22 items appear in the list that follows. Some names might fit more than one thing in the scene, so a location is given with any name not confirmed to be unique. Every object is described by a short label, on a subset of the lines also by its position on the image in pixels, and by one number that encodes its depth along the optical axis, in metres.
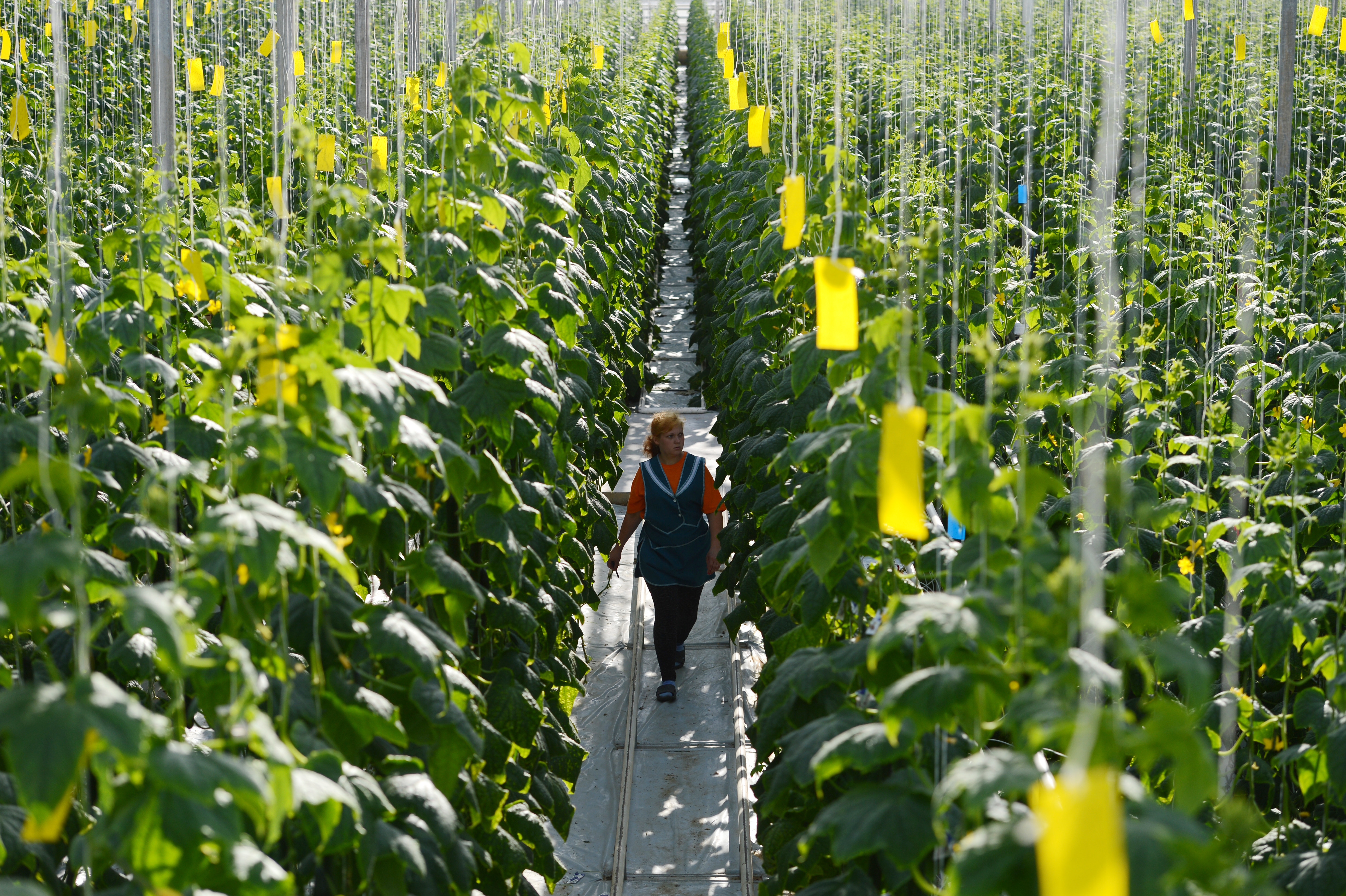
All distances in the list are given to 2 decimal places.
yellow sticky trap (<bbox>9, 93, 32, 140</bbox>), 9.55
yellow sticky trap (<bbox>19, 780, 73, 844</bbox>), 2.71
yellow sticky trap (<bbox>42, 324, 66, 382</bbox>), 4.84
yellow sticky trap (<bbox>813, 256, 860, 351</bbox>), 4.17
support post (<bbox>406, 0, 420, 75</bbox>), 16.80
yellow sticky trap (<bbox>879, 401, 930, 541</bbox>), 3.11
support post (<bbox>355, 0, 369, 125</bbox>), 14.81
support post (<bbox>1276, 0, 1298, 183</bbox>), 15.17
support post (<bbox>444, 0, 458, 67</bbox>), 12.91
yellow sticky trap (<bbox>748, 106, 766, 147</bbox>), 8.20
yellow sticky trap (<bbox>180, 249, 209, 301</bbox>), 6.38
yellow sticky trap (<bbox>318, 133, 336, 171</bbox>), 9.45
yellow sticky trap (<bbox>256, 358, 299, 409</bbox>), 3.90
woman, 10.30
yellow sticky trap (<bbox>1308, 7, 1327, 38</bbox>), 14.33
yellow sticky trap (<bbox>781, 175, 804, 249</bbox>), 5.48
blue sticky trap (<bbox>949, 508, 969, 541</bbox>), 7.87
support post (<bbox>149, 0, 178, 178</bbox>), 9.98
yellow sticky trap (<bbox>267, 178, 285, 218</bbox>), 7.05
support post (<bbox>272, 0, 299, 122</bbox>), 11.26
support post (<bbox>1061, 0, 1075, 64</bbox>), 23.08
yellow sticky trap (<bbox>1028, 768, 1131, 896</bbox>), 2.10
